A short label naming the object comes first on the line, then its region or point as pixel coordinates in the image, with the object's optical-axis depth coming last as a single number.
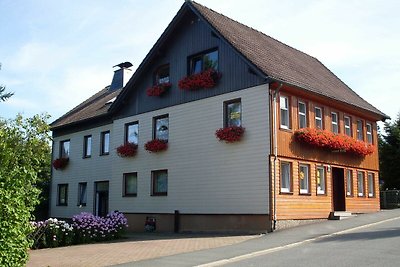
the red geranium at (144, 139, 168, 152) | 24.09
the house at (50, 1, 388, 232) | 20.00
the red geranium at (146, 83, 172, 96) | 24.47
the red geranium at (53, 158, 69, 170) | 32.47
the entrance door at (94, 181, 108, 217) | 29.38
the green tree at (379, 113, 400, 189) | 36.56
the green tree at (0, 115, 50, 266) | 9.15
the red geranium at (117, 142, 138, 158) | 25.95
